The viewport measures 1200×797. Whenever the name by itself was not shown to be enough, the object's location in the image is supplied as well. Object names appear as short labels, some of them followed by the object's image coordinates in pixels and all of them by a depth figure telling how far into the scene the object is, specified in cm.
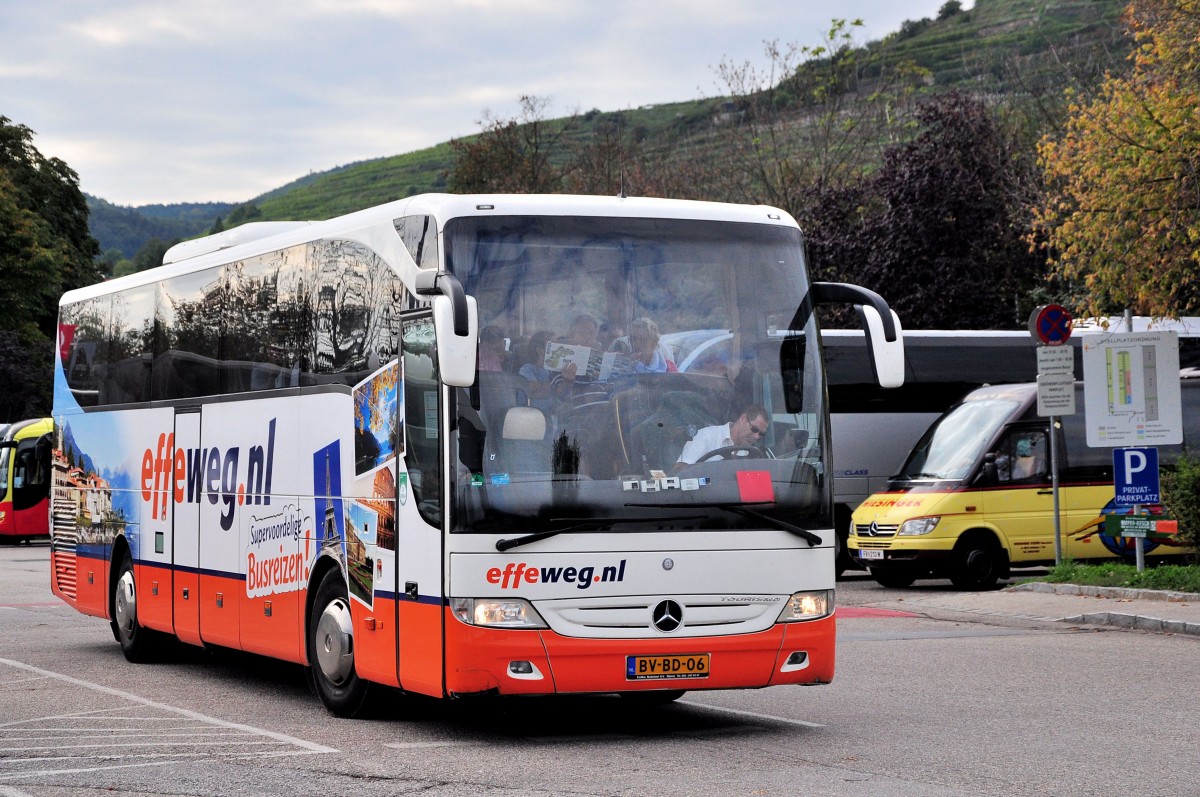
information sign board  1998
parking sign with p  1984
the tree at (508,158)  7069
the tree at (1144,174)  1922
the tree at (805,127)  5109
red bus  4319
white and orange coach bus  944
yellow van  2245
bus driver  977
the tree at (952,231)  4044
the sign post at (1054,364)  2061
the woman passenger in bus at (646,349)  985
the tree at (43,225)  7112
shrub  2039
